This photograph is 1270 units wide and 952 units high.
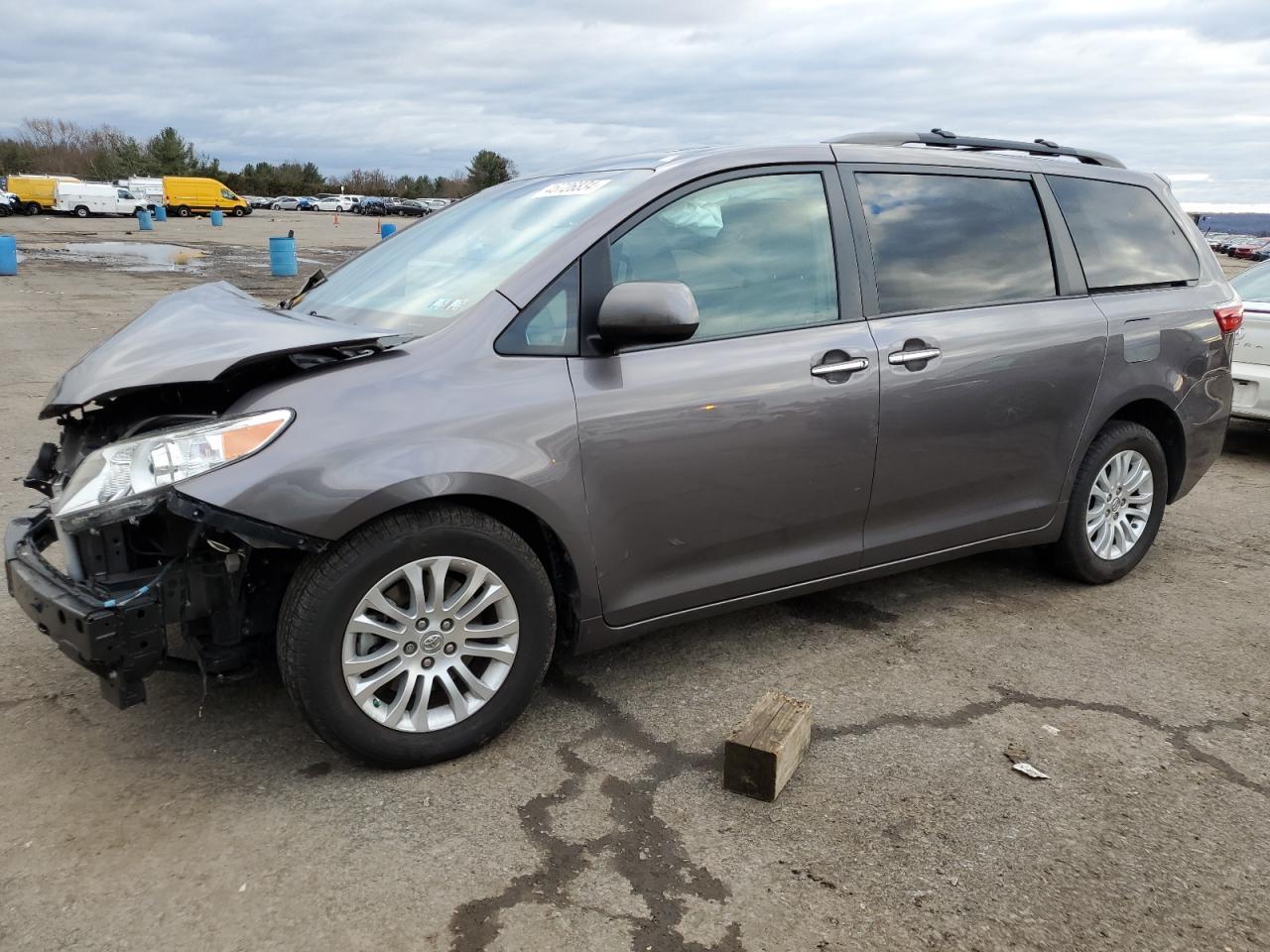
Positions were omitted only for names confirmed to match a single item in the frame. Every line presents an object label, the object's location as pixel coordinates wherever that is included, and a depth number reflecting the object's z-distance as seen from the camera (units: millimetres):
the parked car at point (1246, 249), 61219
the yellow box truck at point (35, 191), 52906
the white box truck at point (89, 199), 53125
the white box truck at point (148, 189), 61188
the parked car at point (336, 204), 83938
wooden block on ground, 2848
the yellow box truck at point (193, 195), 60781
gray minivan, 2744
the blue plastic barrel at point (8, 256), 19219
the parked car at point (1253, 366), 7207
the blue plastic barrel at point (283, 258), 19938
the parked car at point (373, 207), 80125
